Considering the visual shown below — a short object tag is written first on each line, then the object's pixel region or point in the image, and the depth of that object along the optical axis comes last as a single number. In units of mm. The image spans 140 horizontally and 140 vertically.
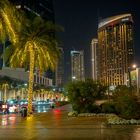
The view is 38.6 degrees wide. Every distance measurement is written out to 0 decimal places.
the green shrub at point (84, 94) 21777
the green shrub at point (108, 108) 21107
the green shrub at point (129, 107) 14899
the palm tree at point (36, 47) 22303
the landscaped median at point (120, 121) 14044
